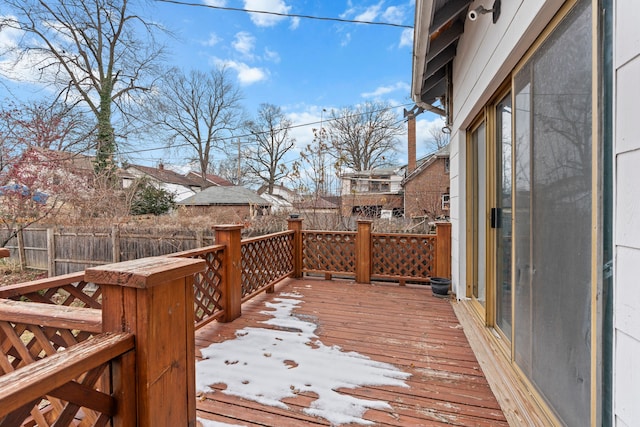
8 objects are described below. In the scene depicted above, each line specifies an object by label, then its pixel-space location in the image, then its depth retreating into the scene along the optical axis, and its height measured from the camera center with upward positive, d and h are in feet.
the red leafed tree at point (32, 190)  23.79 +1.97
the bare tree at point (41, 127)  23.34 +7.48
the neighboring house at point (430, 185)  50.47 +4.76
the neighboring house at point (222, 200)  55.42 +2.37
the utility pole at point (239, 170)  62.48 +9.31
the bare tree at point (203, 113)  56.95 +20.55
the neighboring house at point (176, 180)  75.56 +9.36
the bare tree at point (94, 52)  33.63 +20.70
